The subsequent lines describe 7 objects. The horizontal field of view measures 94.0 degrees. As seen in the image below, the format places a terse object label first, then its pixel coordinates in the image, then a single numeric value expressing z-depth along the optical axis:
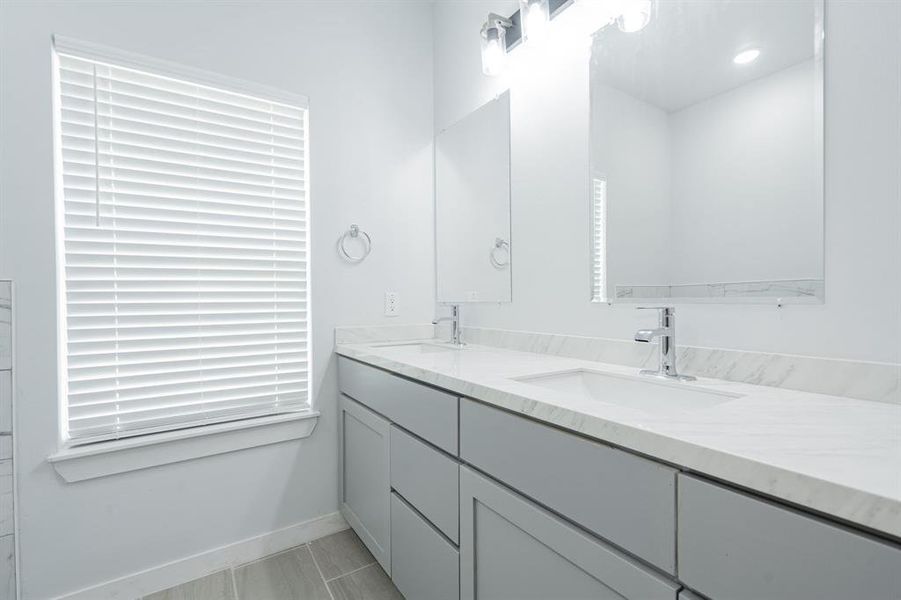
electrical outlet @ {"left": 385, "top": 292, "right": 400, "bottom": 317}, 2.07
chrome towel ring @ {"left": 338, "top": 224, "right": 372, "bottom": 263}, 1.94
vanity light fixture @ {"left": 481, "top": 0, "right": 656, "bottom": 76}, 1.29
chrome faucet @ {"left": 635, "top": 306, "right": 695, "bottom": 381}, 1.10
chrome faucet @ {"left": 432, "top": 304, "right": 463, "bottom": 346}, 1.93
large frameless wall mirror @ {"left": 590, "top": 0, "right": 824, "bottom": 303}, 0.95
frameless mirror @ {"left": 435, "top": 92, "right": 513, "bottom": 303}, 1.81
